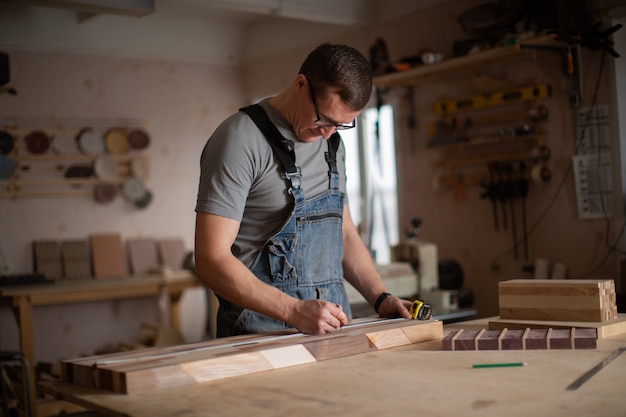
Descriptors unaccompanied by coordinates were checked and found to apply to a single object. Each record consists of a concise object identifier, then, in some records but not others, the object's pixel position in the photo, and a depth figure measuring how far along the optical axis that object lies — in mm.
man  2031
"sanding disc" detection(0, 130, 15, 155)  6125
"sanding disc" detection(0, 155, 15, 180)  6109
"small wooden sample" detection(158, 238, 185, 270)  6828
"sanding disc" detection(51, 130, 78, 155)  6391
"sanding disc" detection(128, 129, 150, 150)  6766
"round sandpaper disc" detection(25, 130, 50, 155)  6258
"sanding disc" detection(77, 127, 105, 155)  6496
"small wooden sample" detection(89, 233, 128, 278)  6496
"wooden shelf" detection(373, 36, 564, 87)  4380
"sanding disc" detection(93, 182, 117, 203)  6566
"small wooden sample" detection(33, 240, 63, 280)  6227
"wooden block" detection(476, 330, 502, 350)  1879
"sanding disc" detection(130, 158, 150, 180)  6773
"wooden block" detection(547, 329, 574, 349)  1863
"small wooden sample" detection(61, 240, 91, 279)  6348
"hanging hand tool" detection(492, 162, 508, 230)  4945
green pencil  1662
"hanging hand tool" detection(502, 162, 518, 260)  4898
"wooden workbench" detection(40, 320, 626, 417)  1328
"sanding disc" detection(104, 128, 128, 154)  6637
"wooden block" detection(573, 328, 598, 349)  1854
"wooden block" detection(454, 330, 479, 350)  1888
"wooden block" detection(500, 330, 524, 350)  1873
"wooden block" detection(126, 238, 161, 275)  6680
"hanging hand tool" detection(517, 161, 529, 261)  4840
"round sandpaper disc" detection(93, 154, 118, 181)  6555
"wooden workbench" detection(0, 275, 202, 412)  5344
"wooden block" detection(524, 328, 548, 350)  1862
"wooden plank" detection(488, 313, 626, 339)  2008
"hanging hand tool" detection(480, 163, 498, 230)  5000
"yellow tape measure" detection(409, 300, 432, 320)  2215
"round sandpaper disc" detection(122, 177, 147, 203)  6711
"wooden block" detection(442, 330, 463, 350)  1897
